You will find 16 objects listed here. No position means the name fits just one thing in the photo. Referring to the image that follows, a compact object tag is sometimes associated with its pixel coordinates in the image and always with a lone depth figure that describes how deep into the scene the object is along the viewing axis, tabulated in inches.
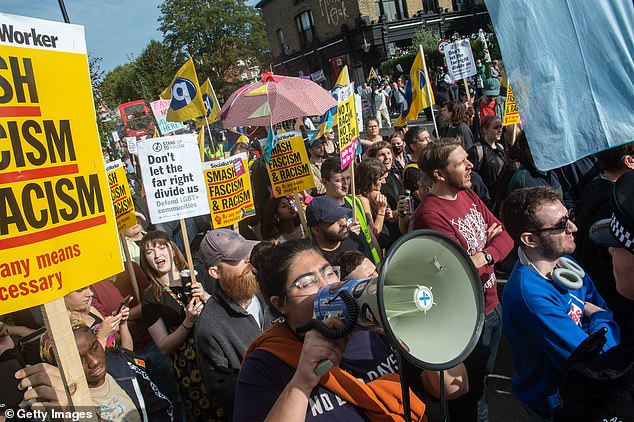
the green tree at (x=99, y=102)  537.6
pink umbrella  232.6
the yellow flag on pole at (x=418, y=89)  295.3
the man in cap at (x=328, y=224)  149.3
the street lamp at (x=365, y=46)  1327.5
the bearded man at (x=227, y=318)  110.6
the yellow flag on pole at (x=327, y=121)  294.2
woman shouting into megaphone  64.3
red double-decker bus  938.7
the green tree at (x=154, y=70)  1520.9
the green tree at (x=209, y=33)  1814.7
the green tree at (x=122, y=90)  739.4
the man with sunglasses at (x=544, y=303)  90.9
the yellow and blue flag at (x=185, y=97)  274.4
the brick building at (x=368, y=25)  1343.5
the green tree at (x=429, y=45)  1025.5
